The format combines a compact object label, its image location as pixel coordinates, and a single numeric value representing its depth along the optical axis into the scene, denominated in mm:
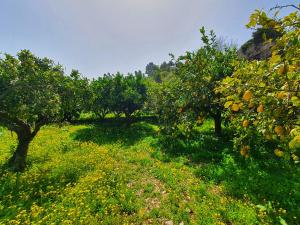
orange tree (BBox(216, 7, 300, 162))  2104
